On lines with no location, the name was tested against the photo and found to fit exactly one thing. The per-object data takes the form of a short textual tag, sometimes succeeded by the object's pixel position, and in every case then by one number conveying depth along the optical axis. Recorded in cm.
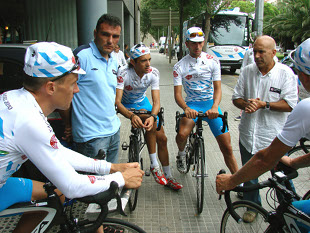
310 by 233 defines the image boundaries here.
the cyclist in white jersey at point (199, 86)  419
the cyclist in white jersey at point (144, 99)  384
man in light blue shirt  299
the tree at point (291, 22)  3250
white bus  1859
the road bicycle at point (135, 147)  383
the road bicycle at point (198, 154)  377
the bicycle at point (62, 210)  173
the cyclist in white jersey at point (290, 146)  181
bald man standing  326
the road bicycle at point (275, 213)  198
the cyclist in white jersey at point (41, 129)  158
